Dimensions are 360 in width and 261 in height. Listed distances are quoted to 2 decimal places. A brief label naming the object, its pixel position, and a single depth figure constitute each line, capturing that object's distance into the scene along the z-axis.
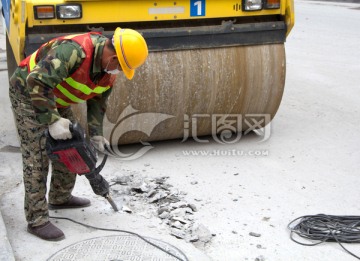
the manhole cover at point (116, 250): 3.70
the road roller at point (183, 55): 4.92
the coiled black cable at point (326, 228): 3.97
